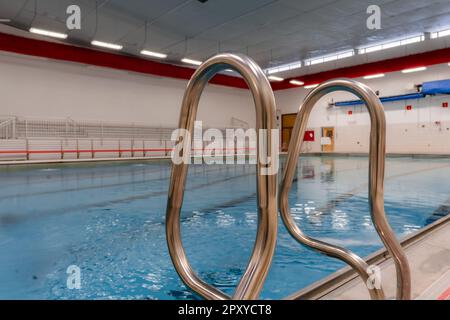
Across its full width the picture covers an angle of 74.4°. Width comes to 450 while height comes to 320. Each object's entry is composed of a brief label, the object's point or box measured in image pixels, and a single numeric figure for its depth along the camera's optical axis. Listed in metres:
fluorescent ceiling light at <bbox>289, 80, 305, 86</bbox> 15.00
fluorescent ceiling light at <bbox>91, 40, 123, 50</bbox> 8.77
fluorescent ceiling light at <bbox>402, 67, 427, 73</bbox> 12.59
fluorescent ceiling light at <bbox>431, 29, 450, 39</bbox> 10.57
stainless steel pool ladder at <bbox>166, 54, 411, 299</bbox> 0.71
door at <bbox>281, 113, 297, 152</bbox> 19.25
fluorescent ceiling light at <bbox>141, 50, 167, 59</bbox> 9.97
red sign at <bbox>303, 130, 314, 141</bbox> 17.73
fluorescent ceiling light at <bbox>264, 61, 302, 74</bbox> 15.11
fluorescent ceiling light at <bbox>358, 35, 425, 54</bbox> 11.32
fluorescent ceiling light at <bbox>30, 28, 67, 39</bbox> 7.58
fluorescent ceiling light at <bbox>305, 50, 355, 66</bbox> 13.53
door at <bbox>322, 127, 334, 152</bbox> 17.17
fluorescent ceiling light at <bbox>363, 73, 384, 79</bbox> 13.69
